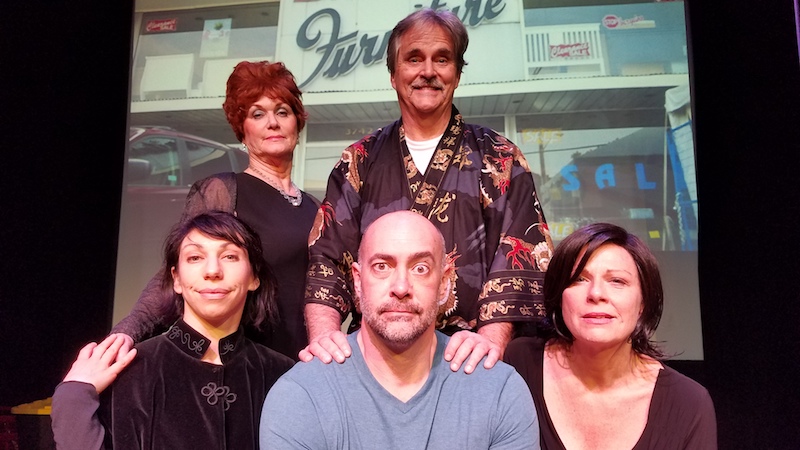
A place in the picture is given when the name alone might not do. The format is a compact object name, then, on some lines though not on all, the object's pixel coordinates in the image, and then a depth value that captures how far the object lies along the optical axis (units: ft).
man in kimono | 5.09
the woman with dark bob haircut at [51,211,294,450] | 4.22
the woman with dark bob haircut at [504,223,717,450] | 4.46
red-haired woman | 5.80
